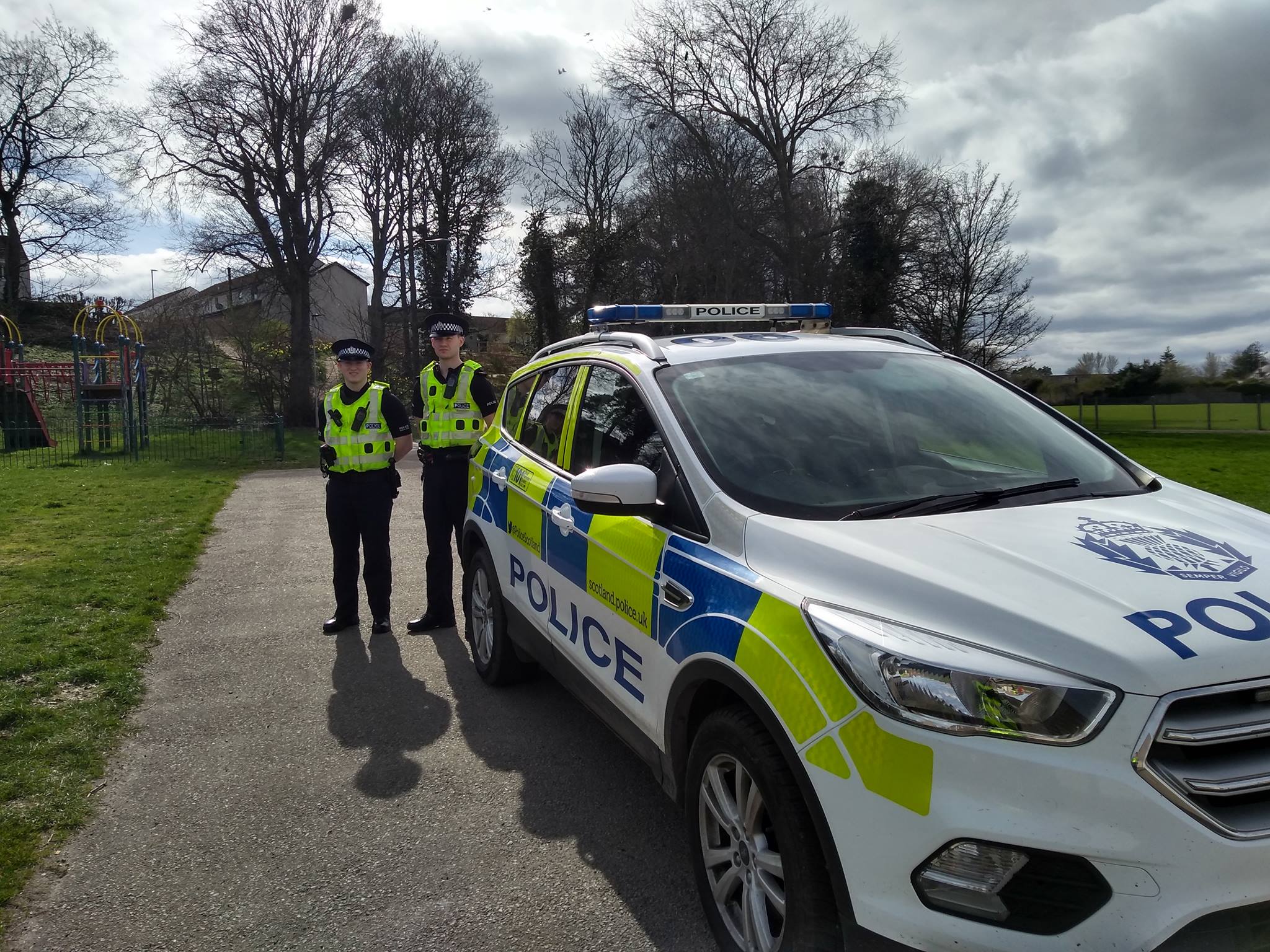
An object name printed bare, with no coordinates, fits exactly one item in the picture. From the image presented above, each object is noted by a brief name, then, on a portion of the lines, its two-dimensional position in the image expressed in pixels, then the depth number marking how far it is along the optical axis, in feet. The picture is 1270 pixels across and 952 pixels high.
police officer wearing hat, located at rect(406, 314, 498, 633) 20.45
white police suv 6.10
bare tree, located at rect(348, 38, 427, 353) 106.01
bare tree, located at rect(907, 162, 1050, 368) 111.55
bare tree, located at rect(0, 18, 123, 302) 117.08
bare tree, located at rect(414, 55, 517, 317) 111.96
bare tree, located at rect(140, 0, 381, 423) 93.25
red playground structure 68.44
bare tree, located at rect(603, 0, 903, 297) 103.09
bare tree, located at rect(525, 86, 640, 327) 127.85
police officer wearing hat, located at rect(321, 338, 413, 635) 20.49
